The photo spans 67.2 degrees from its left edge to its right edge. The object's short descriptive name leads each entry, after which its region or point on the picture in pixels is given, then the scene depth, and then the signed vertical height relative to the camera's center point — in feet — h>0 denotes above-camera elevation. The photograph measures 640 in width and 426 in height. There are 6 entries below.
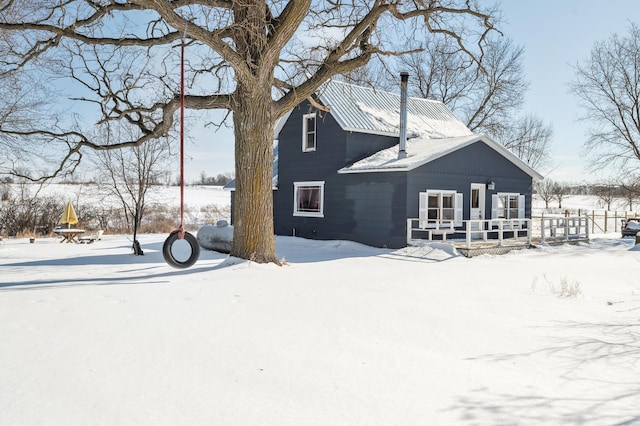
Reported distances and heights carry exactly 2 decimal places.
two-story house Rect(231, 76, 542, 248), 56.34 +4.42
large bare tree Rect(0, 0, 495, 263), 32.68 +11.33
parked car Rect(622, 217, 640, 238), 82.74 -3.01
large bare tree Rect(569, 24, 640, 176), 88.53 +22.11
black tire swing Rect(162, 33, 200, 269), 26.30 -2.12
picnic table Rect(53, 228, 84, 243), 61.87 -4.10
